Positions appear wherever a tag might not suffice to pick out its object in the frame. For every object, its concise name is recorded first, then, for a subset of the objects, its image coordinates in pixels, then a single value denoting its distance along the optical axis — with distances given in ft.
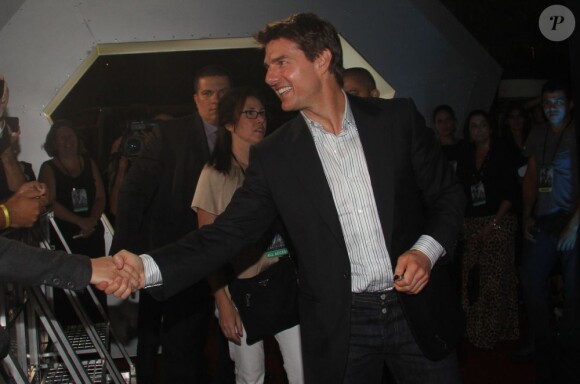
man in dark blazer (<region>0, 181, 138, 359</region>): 6.39
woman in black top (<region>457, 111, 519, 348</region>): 16.25
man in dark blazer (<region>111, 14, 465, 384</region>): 7.33
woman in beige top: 9.91
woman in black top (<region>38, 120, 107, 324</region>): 15.29
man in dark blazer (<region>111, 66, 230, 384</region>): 11.30
